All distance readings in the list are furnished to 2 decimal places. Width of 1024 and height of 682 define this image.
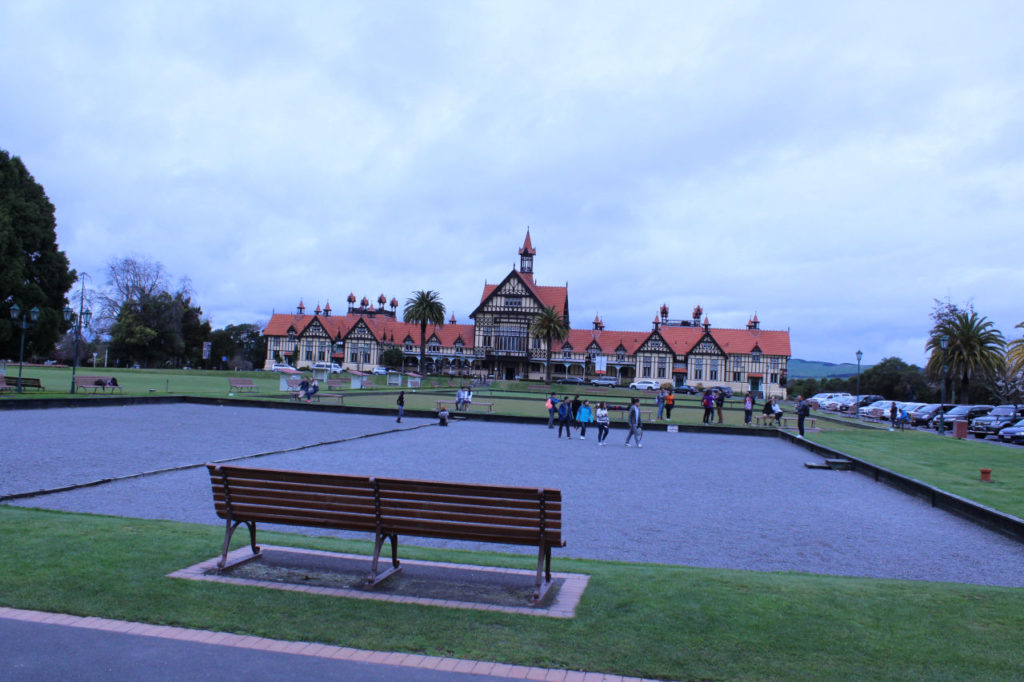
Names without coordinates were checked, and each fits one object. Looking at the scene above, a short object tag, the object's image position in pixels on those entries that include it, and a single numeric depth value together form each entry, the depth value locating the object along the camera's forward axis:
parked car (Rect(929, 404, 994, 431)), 41.16
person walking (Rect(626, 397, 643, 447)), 23.20
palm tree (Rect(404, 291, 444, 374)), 91.19
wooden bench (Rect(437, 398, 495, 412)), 36.14
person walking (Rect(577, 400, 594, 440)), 26.94
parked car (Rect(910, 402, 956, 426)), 42.94
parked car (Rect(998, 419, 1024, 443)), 30.23
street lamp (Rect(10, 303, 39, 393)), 30.52
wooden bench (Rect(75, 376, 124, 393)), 33.81
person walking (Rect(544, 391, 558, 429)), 29.58
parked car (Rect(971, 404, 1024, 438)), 35.44
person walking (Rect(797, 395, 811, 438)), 26.98
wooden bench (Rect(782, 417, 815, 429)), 33.34
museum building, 95.12
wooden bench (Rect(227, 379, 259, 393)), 40.28
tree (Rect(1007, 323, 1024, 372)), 49.09
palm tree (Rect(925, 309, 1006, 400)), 56.47
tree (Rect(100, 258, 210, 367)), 83.38
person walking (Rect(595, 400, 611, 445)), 24.23
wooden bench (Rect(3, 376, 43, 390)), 33.17
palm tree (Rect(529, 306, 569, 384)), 86.50
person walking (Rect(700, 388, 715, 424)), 32.72
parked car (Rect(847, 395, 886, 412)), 60.24
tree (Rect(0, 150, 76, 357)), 34.12
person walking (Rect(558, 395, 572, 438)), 26.07
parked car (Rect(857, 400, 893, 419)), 46.91
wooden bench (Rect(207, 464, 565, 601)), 5.85
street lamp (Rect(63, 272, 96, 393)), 34.78
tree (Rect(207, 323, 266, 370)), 106.50
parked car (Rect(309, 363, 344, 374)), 91.04
